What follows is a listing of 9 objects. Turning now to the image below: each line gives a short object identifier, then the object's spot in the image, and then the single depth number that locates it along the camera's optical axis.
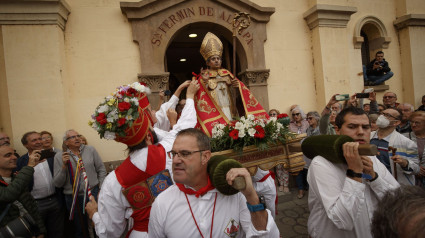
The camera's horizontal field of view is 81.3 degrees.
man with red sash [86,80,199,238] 2.11
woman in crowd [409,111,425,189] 3.44
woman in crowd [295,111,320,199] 5.70
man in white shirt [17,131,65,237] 3.98
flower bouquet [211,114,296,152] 2.64
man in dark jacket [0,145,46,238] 2.74
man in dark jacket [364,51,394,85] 7.75
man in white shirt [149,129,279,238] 1.65
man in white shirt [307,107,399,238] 1.70
